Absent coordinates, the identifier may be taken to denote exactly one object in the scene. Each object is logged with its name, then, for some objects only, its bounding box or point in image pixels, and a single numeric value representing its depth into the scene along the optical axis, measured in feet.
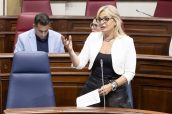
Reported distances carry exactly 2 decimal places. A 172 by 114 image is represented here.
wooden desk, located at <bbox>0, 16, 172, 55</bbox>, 23.58
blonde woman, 13.57
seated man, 18.94
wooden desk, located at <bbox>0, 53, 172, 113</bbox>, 17.10
